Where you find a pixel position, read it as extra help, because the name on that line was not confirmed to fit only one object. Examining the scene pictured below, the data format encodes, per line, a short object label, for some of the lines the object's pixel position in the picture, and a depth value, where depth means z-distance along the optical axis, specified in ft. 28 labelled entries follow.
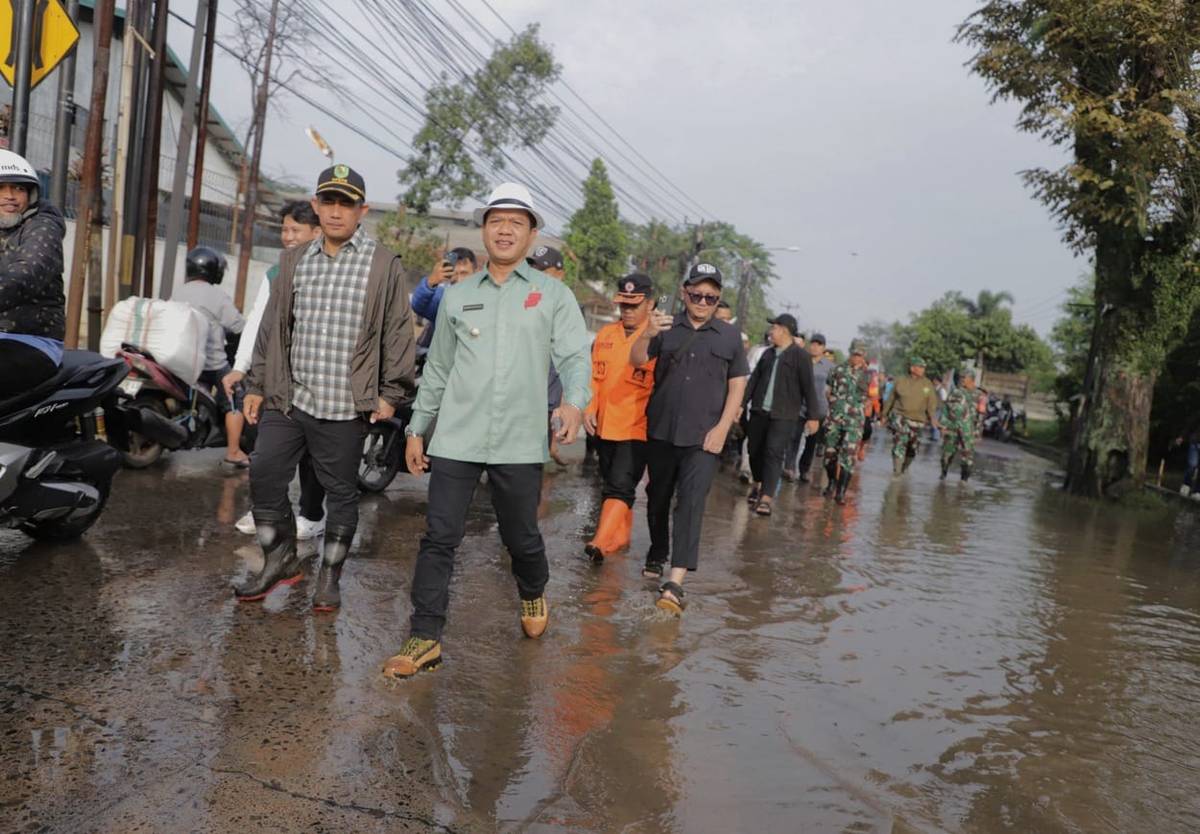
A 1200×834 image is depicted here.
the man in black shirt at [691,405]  18.25
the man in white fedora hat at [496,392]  13.50
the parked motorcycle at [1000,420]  123.95
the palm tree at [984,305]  228.84
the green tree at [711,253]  198.39
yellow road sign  23.91
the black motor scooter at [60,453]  15.25
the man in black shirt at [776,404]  31.89
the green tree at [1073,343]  102.27
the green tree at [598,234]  175.22
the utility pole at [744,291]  158.20
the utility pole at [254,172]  76.84
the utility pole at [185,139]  45.29
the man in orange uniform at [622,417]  20.83
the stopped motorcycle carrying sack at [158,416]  23.12
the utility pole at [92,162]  30.27
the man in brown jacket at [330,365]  14.51
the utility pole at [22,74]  23.73
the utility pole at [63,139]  28.04
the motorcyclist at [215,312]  24.56
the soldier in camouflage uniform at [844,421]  37.06
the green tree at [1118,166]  42.68
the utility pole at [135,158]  37.28
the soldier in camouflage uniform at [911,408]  47.96
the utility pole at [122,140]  35.37
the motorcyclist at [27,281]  14.85
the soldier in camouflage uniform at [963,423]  51.49
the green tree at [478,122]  123.75
